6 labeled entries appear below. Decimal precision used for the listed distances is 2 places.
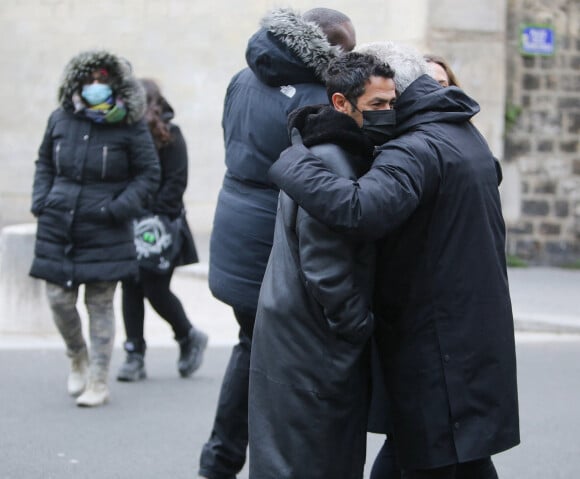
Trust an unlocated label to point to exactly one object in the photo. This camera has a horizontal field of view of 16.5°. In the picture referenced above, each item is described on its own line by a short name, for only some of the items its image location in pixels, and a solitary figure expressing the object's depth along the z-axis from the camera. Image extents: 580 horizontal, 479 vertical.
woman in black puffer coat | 10.56
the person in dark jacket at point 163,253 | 12.00
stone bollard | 14.48
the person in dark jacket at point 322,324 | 5.68
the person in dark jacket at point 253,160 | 7.28
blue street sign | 22.26
